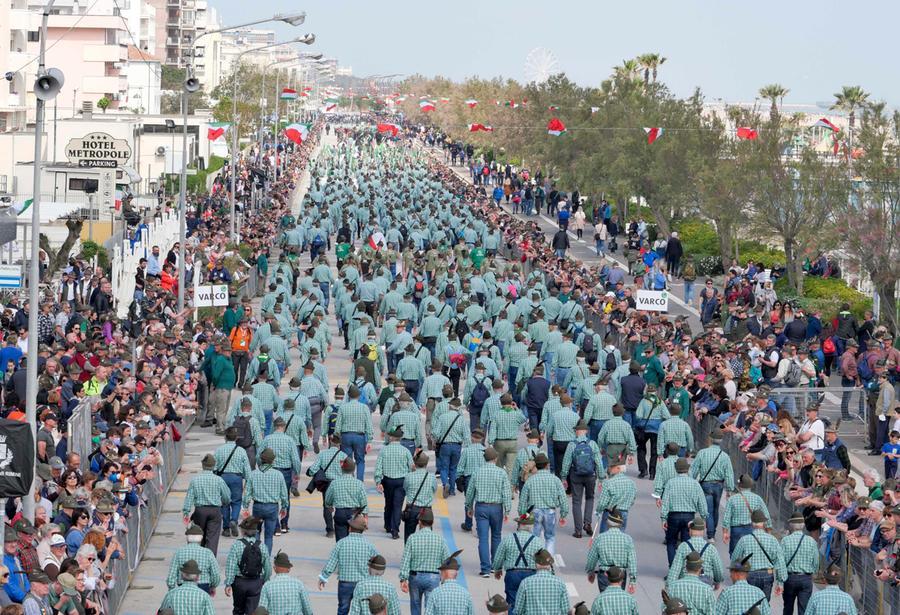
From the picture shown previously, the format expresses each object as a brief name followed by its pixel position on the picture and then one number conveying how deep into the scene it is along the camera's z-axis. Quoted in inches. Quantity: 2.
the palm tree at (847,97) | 4527.6
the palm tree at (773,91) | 4501.5
